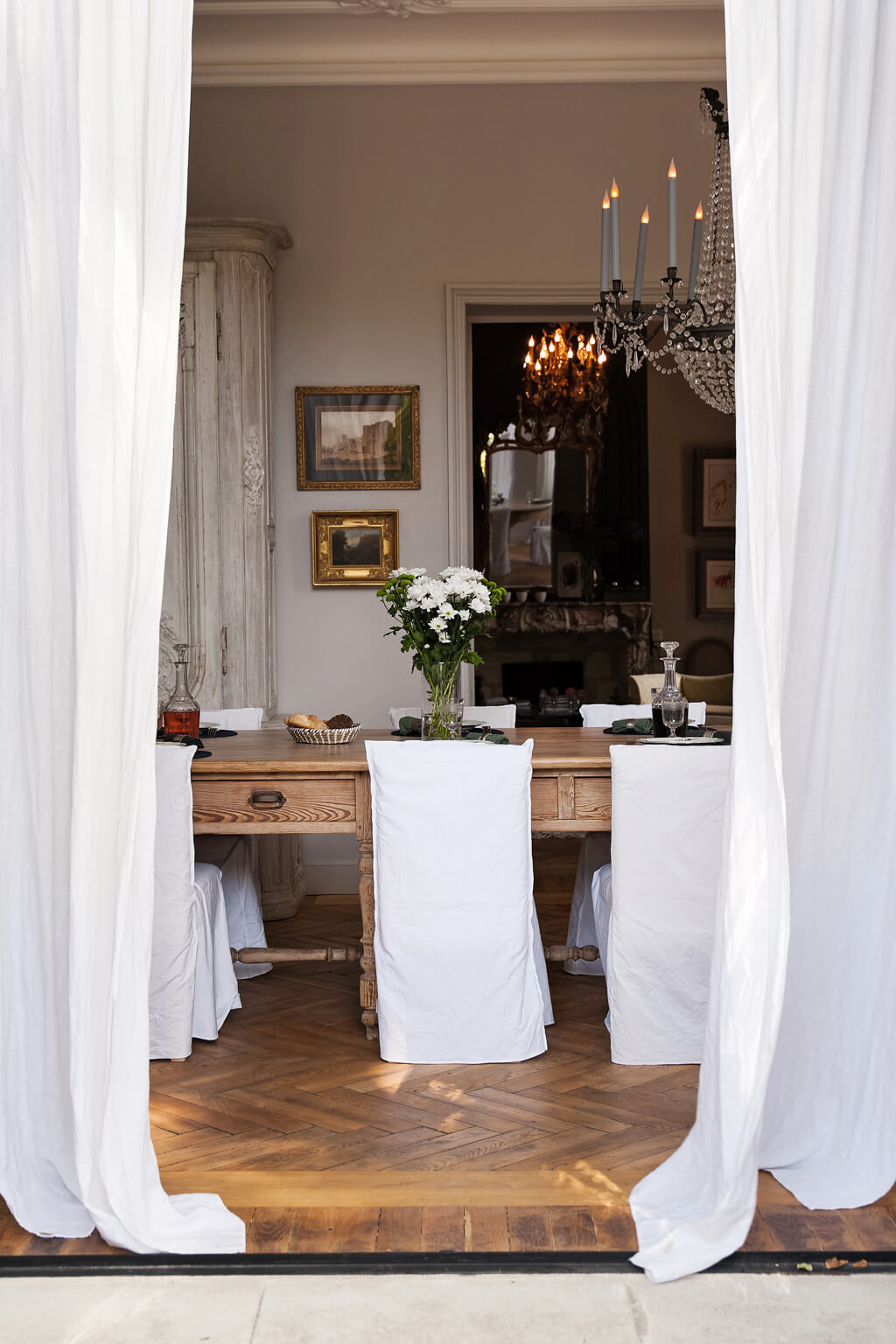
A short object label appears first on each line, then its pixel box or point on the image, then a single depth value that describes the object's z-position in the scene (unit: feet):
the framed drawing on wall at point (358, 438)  17.83
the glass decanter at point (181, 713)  12.19
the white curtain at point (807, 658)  7.29
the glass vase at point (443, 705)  11.63
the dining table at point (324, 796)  11.08
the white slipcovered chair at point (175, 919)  10.40
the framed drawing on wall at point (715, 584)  30.71
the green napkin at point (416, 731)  11.82
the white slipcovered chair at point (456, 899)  10.36
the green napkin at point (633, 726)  12.41
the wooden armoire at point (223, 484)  16.31
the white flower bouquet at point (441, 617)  11.30
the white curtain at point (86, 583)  7.37
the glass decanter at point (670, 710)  11.62
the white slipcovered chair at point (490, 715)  14.33
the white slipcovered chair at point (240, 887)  12.73
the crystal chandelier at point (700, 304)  11.99
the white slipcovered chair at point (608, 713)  14.12
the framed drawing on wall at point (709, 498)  30.99
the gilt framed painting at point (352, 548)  17.88
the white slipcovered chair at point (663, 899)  10.30
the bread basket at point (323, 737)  12.25
